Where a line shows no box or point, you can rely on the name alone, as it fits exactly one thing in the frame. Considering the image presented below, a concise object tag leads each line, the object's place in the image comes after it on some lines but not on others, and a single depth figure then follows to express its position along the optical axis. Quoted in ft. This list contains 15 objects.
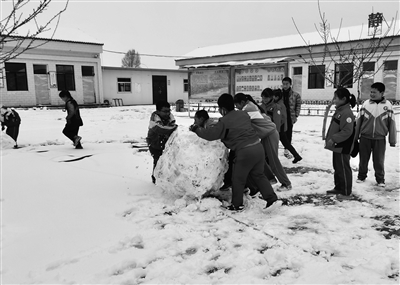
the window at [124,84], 93.26
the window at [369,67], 70.66
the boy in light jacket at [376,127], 16.62
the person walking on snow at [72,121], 26.09
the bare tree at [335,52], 65.72
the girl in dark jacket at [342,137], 14.78
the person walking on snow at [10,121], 28.09
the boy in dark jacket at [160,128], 16.34
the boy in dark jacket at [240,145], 13.24
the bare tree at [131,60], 202.39
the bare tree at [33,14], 9.59
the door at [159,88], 100.41
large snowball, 14.32
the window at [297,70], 82.58
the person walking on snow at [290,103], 22.15
